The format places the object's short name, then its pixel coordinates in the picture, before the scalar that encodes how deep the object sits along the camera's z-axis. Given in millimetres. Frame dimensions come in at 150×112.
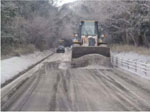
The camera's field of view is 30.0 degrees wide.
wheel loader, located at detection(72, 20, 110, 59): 26688
